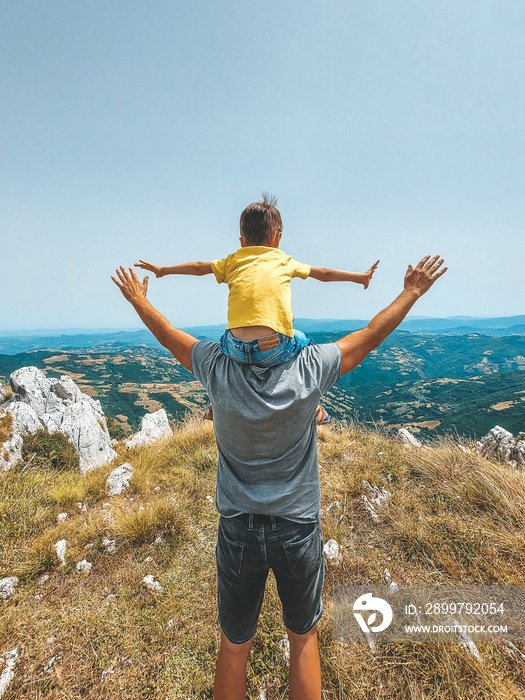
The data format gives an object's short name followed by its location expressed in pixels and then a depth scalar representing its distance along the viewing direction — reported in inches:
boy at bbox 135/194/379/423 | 55.7
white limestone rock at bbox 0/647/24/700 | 92.1
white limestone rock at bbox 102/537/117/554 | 147.2
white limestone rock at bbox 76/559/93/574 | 136.6
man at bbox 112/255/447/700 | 56.1
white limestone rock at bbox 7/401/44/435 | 288.2
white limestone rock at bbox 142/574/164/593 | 126.7
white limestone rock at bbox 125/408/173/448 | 335.9
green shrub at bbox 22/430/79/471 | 265.5
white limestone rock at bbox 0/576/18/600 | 124.8
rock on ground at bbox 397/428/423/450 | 264.8
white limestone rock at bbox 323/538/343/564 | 138.9
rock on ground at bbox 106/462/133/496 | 200.5
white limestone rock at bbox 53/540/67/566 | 140.9
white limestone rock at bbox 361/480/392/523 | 170.2
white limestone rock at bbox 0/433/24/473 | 230.9
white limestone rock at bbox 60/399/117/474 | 289.0
